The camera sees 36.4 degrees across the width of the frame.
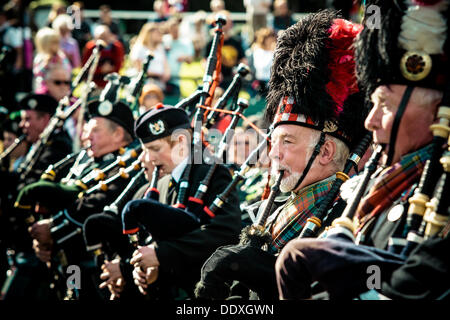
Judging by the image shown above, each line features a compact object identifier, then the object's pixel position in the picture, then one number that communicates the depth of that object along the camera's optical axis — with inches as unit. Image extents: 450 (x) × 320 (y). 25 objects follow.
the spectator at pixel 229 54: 392.2
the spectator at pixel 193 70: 398.6
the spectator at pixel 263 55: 372.5
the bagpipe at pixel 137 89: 249.6
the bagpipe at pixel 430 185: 97.4
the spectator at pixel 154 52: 387.5
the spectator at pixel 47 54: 364.3
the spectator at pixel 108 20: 463.5
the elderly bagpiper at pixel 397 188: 94.3
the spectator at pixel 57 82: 334.0
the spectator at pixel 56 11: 466.6
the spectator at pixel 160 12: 446.9
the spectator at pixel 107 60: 322.1
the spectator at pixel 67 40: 432.1
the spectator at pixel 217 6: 425.4
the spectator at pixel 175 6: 455.3
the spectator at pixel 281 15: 409.4
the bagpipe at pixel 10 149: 294.0
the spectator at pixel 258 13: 425.4
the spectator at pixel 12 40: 410.5
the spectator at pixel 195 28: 427.8
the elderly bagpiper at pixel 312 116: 143.3
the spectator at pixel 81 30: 456.1
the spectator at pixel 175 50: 407.8
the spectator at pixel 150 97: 291.6
